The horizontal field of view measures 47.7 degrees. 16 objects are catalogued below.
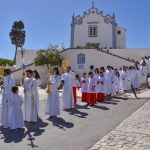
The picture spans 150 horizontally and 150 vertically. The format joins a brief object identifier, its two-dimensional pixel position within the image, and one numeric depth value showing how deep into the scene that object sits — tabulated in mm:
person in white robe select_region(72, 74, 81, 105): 8575
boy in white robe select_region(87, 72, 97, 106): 8461
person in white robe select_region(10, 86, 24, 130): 5385
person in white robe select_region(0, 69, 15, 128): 5634
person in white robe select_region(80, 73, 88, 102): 9150
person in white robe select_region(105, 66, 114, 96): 10641
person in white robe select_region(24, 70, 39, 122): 5964
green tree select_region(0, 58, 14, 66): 27935
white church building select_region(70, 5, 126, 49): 23189
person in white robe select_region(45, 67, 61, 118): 6584
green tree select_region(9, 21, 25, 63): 32997
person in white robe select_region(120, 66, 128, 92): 12101
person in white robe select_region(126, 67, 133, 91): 12422
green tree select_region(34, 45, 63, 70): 17186
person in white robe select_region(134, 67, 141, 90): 13153
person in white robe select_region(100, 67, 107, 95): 9480
